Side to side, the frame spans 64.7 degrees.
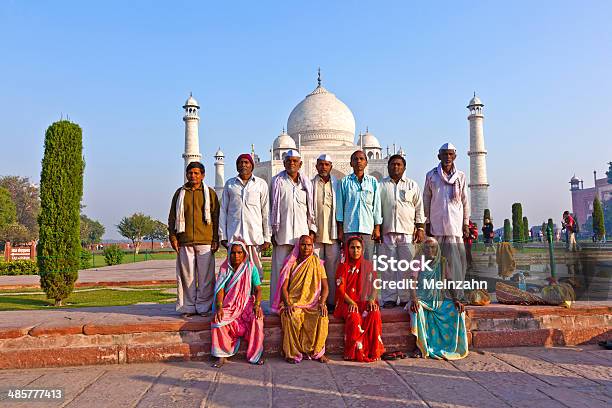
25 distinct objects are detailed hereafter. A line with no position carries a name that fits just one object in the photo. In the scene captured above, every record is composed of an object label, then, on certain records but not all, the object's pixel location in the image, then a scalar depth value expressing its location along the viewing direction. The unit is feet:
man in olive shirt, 13.64
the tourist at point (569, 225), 45.02
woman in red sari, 12.00
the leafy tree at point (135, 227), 135.64
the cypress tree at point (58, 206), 25.63
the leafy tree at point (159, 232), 170.44
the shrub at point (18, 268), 51.34
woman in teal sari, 12.20
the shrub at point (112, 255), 64.03
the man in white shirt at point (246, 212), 13.44
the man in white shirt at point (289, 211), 13.53
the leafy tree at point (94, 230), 185.80
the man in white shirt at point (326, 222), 13.88
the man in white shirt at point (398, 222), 13.70
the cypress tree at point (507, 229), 96.82
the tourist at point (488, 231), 36.39
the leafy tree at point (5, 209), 104.78
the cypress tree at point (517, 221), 85.19
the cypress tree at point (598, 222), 87.10
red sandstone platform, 11.94
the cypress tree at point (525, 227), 91.50
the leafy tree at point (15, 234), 112.68
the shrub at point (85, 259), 56.84
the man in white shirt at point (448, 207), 13.79
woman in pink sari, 12.02
